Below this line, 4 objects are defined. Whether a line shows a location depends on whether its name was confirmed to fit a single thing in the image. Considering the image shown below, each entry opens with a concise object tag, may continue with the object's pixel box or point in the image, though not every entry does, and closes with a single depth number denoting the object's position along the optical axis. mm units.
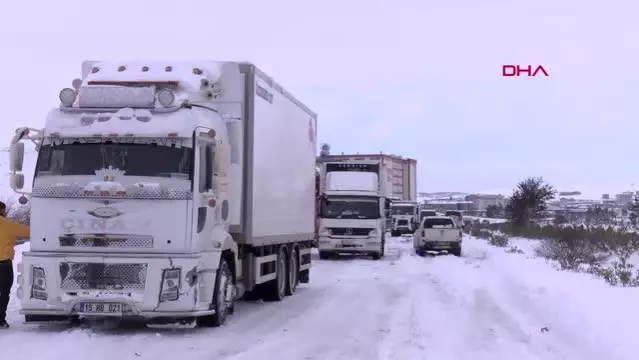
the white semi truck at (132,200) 10406
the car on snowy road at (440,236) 34375
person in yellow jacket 11086
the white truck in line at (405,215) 60062
